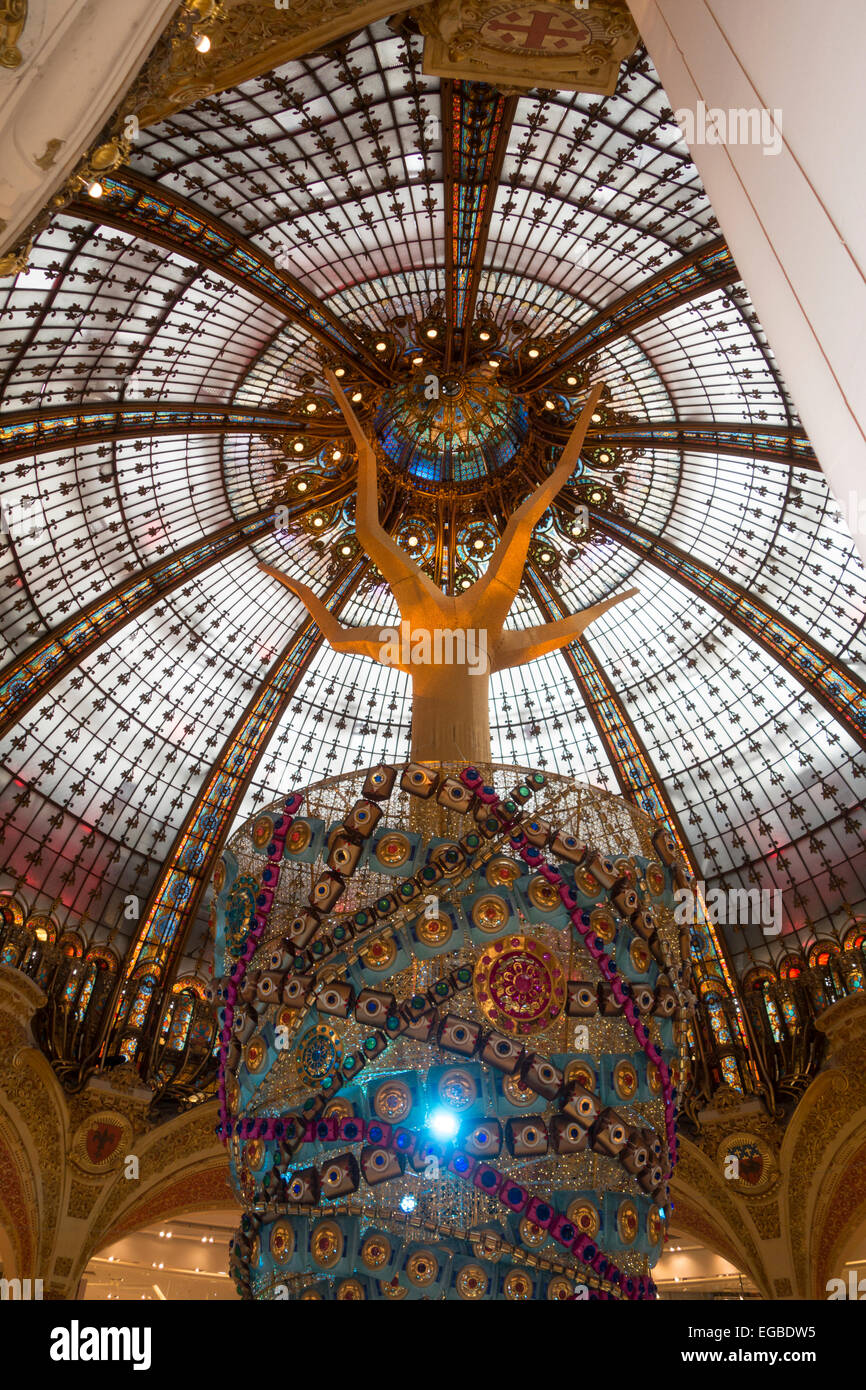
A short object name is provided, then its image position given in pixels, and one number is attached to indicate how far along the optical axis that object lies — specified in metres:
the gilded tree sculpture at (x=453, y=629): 10.80
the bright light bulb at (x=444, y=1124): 7.96
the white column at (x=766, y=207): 2.01
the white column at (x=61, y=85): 5.20
